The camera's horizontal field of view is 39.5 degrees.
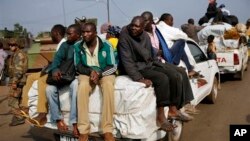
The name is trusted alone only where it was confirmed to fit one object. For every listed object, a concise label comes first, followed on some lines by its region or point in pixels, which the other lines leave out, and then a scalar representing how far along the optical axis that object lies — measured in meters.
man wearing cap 7.16
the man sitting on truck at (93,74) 4.16
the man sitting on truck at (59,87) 4.38
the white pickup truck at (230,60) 10.36
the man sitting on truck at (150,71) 4.43
